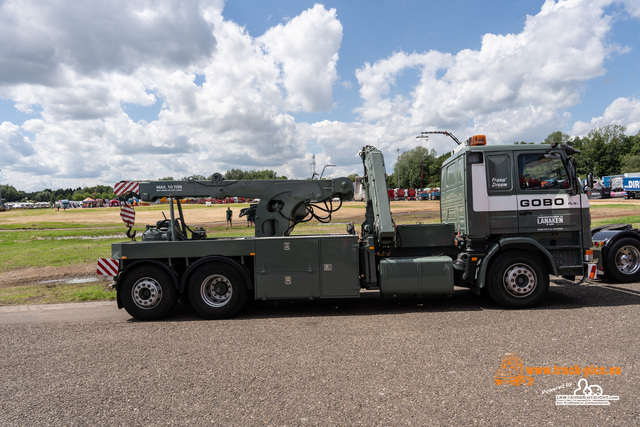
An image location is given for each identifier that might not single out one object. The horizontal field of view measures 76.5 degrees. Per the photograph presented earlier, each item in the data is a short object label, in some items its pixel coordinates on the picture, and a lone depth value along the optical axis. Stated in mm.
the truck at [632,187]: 50375
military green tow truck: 7051
